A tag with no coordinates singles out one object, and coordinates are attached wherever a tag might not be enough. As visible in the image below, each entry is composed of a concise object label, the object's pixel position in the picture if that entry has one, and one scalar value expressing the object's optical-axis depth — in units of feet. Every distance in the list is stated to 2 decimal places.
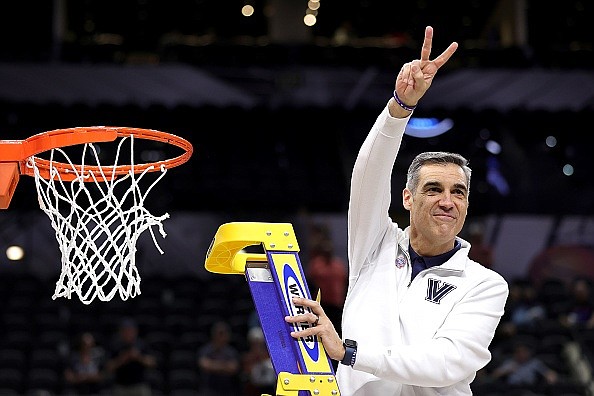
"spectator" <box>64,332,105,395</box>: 34.14
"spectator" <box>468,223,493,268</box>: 43.01
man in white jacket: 10.80
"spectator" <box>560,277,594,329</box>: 39.78
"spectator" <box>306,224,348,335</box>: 37.55
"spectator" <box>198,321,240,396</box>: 34.76
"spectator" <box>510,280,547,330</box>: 40.04
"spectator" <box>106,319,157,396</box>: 32.99
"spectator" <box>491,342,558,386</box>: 35.19
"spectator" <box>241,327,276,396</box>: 32.63
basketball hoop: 11.91
